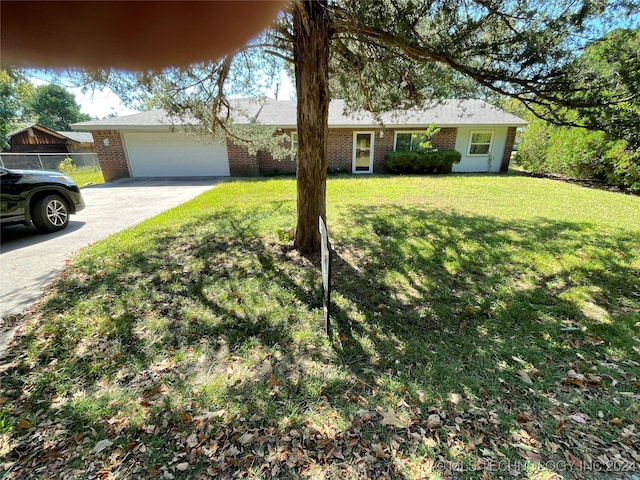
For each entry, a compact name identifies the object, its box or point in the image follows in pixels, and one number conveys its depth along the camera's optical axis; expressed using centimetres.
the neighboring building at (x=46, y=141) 2553
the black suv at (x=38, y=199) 514
